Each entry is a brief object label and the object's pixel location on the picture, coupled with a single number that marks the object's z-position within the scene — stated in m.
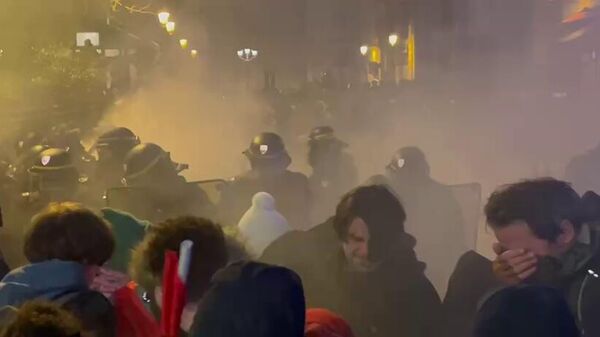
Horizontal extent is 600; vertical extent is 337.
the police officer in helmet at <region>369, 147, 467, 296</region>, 8.76
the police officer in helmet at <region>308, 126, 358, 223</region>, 9.67
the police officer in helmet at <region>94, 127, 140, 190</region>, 9.33
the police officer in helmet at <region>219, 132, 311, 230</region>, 9.00
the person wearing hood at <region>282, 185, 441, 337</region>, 6.90
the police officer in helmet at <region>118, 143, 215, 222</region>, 8.57
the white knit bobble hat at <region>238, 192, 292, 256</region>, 7.51
